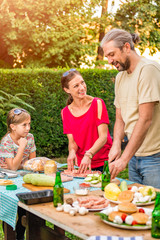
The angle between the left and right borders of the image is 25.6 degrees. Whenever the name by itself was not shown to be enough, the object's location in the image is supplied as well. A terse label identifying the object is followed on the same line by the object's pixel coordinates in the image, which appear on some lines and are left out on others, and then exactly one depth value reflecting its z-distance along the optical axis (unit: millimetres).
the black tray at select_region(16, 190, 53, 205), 2383
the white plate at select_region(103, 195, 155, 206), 2293
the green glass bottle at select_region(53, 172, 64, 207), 2330
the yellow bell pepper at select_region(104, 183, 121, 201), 2416
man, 2770
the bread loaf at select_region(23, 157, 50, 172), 3541
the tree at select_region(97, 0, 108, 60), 13764
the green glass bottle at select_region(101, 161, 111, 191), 2723
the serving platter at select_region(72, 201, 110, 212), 2204
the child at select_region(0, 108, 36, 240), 3752
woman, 3707
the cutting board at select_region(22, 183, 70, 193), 2830
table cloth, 2629
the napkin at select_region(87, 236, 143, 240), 1769
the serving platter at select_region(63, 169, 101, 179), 3270
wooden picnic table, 1877
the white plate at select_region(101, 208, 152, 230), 1888
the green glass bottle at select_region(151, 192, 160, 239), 1798
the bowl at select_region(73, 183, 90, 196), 2602
